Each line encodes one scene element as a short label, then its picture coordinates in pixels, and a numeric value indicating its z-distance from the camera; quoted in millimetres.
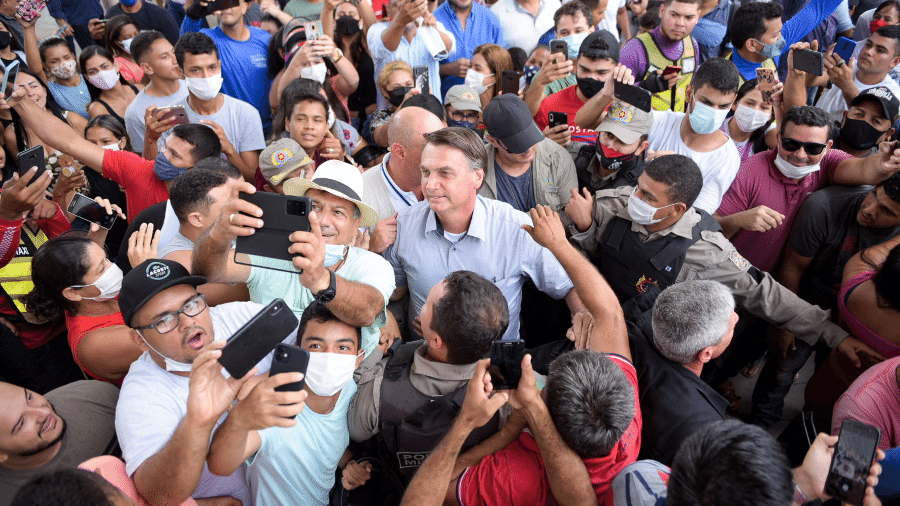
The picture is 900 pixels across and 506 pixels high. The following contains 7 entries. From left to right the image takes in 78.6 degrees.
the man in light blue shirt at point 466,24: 5969
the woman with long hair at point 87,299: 2488
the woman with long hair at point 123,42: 5738
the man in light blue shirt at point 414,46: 5090
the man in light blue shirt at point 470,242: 2951
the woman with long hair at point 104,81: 5062
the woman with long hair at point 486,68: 5105
